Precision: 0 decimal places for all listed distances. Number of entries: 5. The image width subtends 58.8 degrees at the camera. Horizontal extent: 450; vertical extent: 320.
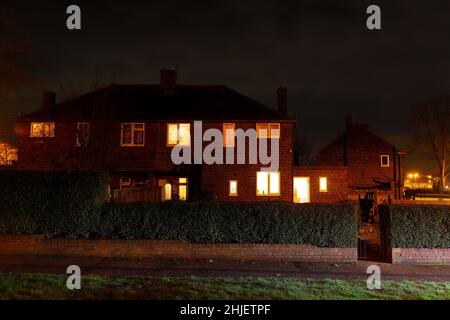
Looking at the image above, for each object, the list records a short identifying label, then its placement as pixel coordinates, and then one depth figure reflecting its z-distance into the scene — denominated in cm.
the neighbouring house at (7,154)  2795
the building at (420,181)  8923
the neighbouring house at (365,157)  4222
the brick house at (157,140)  2453
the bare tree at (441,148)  4978
